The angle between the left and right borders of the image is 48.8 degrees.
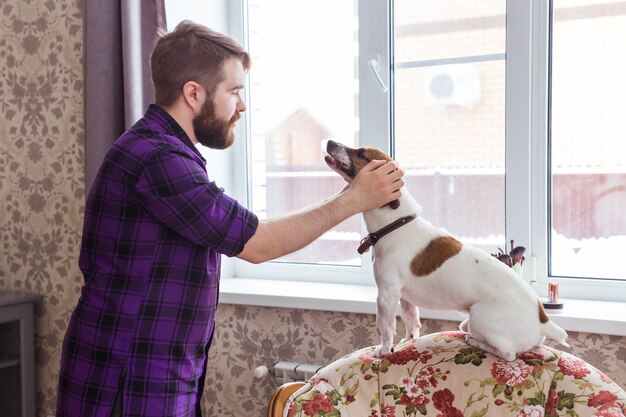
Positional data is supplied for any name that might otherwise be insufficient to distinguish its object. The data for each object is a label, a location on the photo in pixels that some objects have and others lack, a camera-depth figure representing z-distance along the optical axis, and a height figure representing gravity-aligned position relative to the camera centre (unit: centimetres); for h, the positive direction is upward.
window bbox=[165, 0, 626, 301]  205 +18
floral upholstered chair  140 -45
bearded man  137 -14
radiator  213 -61
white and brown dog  142 -22
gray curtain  221 +36
